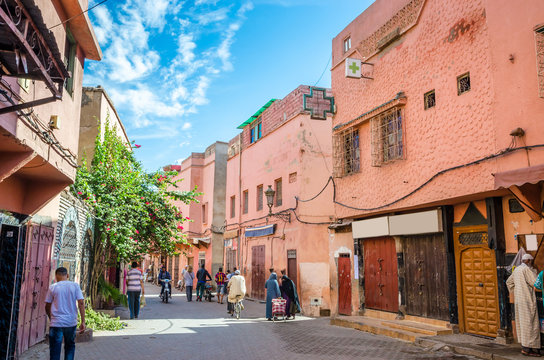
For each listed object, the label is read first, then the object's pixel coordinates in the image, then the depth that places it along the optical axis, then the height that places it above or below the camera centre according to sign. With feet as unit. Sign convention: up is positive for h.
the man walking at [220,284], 69.51 -3.29
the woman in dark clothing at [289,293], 50.37 -3.40
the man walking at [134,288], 46.11 -2.53
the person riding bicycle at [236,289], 49.96 -2.88
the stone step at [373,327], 35.40 -5.43
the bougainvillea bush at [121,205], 43.39 +5.51
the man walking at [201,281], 71.41 -2.92
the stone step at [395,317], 37.01 -4.83
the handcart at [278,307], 48.37 -4.63
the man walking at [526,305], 26.99 -2.62
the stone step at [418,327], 34.91 -5.08
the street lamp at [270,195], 61.87 +8.55
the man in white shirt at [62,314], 21.38 -2.34
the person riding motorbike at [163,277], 67.31 -2.16
